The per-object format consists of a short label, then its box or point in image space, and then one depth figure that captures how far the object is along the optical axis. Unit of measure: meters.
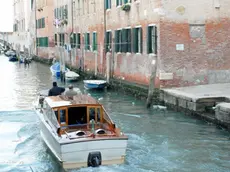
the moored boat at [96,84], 23.41
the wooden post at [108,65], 24.68
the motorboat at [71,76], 29.30
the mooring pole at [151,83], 17.55
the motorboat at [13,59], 55.56
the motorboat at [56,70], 32.12
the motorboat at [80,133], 9.71
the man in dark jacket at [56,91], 13.84
